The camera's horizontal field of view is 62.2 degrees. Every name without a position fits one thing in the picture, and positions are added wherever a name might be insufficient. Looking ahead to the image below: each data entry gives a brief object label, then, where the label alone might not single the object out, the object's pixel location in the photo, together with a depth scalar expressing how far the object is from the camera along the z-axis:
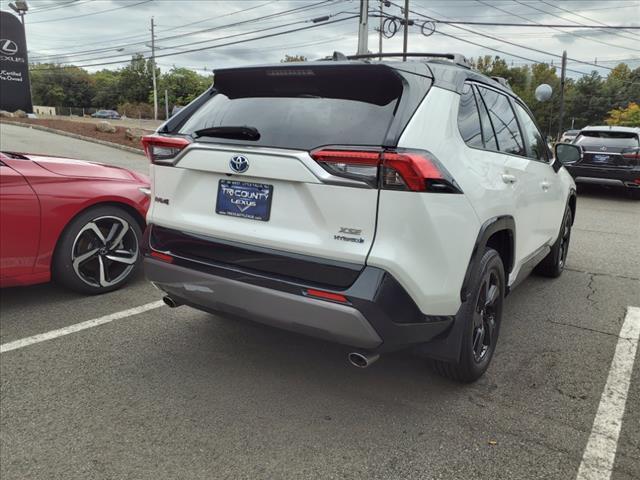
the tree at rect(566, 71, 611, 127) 71.75
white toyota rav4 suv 2.34
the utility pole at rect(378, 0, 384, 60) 28.13
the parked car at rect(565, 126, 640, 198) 10.98
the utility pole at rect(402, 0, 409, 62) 29.91
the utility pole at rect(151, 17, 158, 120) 66.62
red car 3.95
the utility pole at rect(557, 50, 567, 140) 32.56
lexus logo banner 27.11
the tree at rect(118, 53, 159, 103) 96.19
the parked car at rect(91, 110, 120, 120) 72.68
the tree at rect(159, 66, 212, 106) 89.19
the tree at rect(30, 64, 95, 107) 106.88
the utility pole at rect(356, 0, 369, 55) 22.00
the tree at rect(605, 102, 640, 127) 46.23
